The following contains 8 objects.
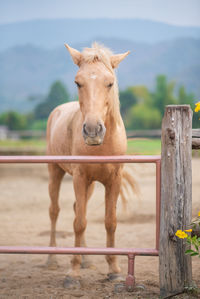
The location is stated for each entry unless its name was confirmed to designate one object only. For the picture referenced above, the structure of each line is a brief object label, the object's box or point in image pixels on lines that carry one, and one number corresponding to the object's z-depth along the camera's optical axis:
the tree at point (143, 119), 104.42
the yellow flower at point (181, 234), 5.00
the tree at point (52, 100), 128.24
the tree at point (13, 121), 112.19
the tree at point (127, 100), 120.30
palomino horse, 5.94
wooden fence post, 5.27
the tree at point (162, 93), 118.94
